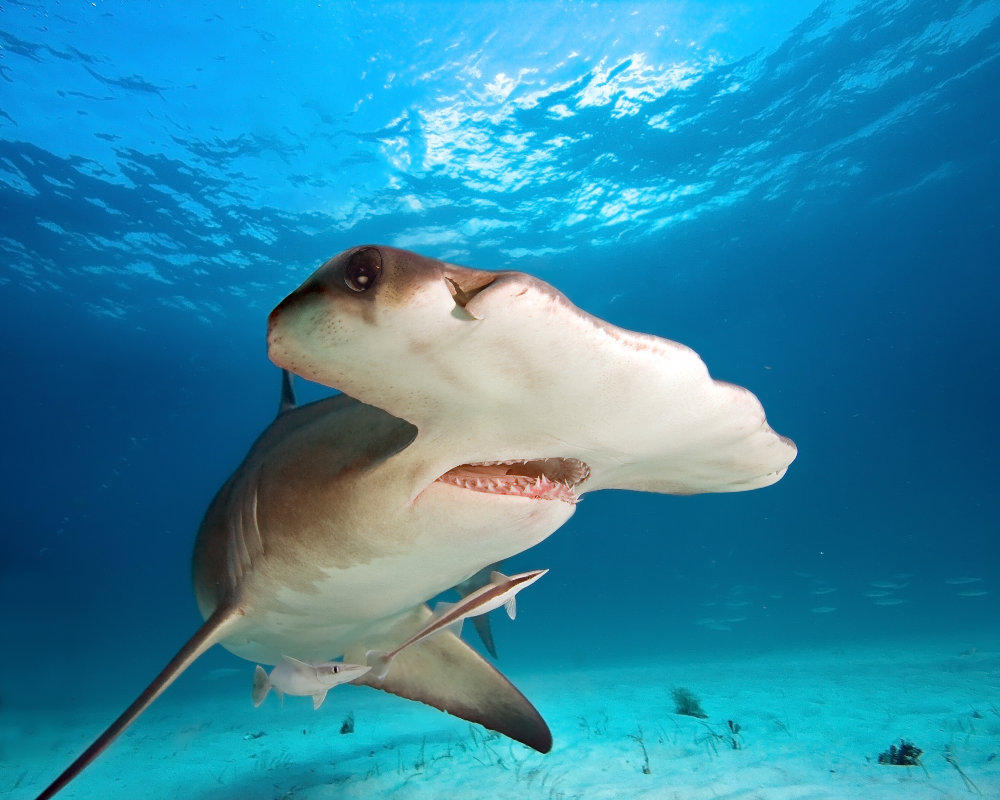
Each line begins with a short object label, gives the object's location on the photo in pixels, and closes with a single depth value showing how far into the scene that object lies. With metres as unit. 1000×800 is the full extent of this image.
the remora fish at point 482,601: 2.36
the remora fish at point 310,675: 2.93
